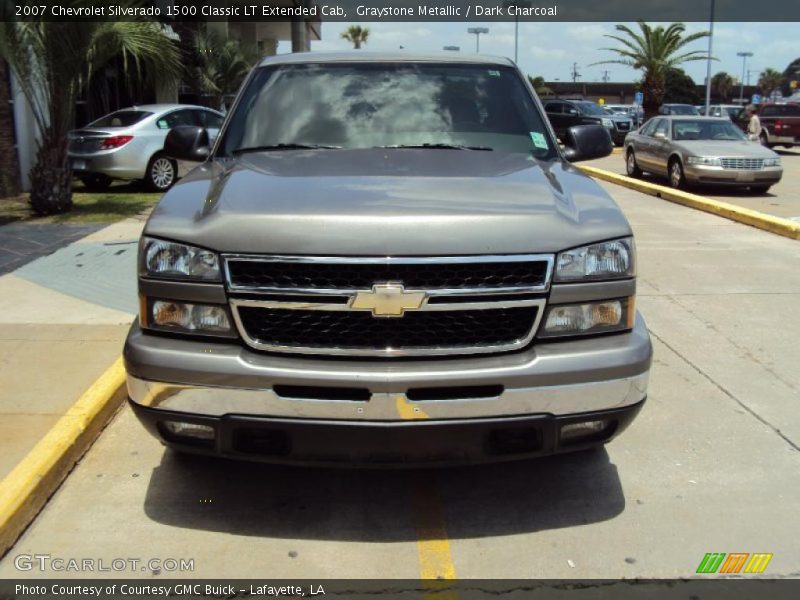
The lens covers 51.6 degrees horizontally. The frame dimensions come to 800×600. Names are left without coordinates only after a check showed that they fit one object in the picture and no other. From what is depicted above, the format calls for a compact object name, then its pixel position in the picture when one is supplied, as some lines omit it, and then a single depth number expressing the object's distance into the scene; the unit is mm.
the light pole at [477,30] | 50478
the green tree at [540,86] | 72762
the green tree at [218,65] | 25016
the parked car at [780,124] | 26875
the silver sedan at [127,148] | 13266
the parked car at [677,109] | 32784
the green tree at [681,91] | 72188
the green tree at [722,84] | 98169
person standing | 25078
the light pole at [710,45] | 35994
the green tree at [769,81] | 107125
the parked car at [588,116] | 27953
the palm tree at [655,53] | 36719
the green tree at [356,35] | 76938
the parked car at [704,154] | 15453
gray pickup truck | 3020
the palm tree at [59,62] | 10367
